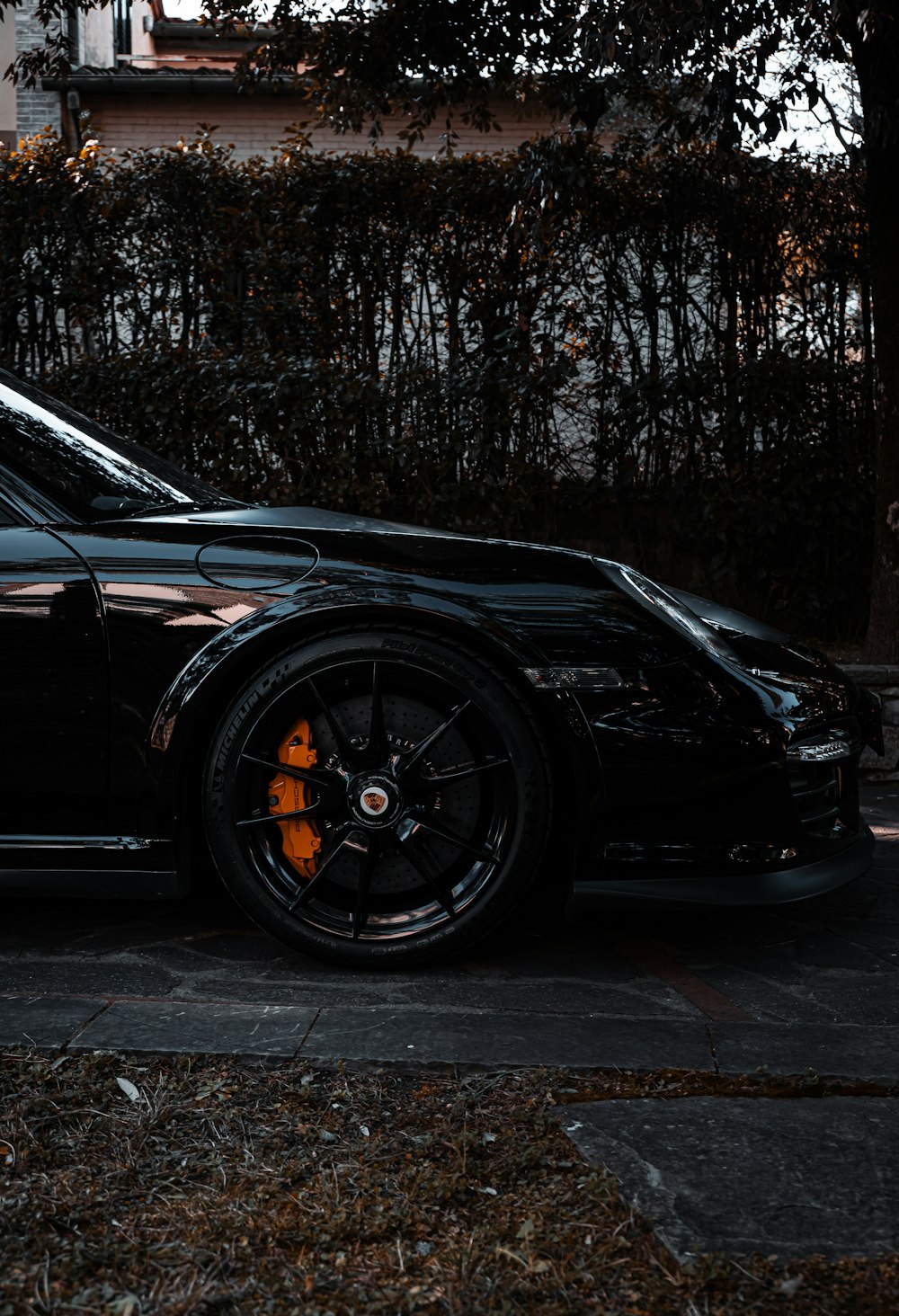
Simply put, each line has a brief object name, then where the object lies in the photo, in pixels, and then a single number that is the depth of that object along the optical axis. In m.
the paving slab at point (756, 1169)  1.70
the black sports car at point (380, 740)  2.70
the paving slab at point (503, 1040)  2.30
